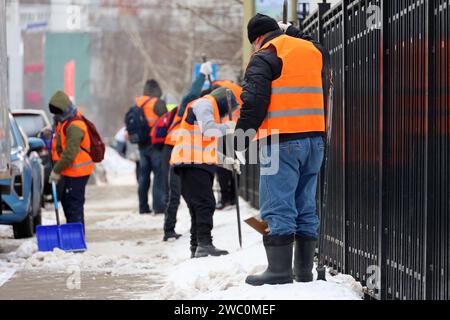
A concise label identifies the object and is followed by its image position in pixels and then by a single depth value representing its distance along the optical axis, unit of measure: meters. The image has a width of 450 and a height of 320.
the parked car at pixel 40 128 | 20.17
